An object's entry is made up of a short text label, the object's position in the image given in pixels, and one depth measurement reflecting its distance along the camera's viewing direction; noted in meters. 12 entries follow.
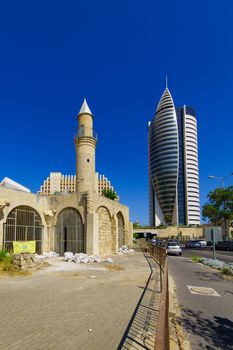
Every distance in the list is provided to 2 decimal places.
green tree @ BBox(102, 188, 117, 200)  64.12
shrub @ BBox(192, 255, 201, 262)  21.48
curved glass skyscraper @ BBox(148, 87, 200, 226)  119.88
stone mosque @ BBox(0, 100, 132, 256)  19.55
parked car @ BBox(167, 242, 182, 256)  27.89
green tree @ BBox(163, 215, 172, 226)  126.38
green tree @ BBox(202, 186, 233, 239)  48.41
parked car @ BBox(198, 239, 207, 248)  43.80
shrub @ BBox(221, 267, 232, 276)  14.72
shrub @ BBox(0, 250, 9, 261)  14.20
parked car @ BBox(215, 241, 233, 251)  36.24
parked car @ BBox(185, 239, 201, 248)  42.76
